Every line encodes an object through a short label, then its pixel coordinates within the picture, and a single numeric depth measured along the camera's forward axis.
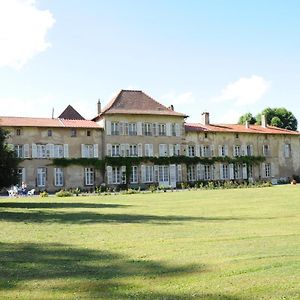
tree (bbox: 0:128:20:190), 22.11
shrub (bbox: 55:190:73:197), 32.94
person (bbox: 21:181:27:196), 36.19
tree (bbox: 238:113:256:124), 70.31
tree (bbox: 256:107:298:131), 70.12
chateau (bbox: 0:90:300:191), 41.53
